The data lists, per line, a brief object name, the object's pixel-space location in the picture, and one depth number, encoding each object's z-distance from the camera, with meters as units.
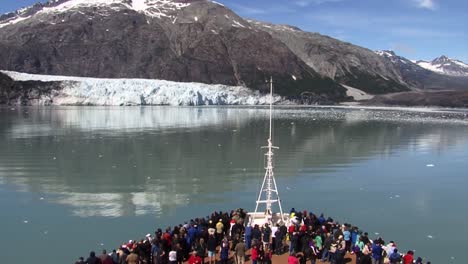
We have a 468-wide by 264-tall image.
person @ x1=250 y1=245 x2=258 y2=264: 14.81
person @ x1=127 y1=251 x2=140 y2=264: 14.01
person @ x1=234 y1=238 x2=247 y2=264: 14.85
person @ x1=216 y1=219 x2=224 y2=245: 16.80
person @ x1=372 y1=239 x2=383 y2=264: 15.32
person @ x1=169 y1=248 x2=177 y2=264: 14.36
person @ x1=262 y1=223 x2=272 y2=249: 16.47
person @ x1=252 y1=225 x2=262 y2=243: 16.42
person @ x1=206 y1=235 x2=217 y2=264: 15.27
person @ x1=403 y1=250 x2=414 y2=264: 15.05
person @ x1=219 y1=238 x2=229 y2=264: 14.98
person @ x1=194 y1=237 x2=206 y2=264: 15.00
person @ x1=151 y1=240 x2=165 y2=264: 14.85
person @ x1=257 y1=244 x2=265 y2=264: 14.82
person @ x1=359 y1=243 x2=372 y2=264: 14.41
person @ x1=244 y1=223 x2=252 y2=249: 16.53
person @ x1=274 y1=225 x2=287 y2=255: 16.50
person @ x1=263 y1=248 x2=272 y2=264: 14.82
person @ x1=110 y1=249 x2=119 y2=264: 14.30
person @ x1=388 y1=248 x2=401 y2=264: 15.06
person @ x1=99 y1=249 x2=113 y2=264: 13.87
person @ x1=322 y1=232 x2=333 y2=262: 15.84
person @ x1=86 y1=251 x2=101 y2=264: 13.66
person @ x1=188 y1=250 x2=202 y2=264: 14.15
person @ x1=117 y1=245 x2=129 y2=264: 14.47
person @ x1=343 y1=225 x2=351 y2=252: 16.66
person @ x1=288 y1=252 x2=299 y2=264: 13.84
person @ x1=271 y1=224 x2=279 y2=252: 16.75
